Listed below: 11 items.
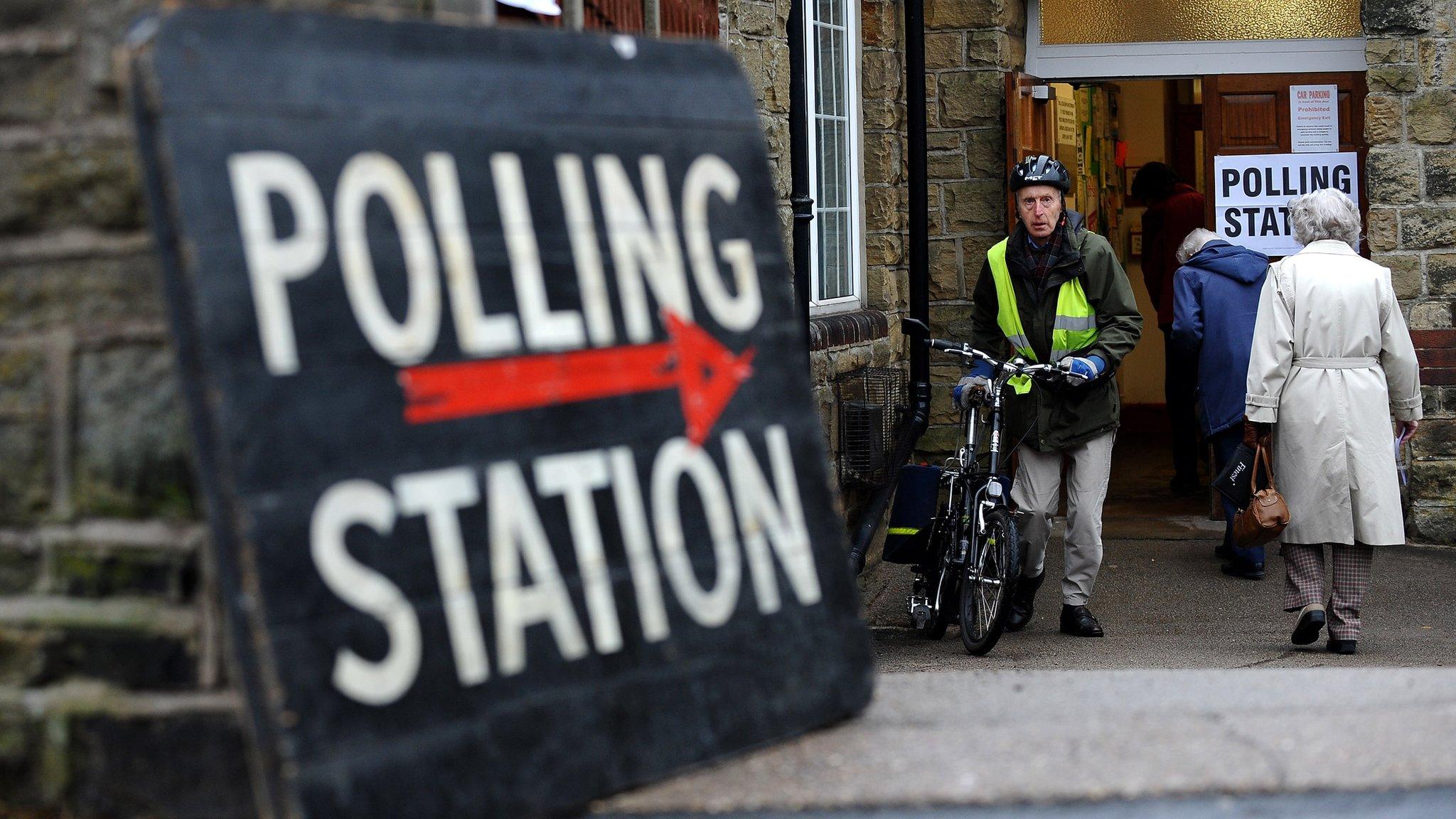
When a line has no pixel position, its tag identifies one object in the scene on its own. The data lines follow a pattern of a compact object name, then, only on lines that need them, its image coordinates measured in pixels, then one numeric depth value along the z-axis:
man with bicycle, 13.26
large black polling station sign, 4.45
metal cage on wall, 15.95
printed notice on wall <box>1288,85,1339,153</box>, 18.19
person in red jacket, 19.98
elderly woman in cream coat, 12.60
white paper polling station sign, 18.22
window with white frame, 16.50
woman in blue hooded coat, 15.99
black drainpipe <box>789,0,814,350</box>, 13.69
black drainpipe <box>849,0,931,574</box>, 17.37
